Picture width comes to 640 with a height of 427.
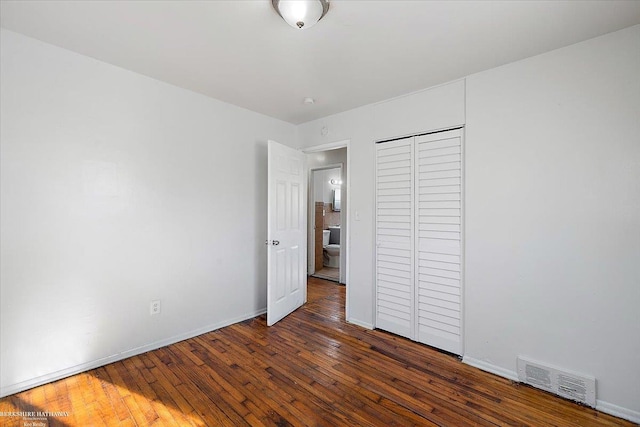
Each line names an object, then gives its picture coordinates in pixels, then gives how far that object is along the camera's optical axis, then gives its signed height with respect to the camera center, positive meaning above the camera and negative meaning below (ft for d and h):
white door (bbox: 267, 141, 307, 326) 10.18 -0.69
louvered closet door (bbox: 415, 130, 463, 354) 8.24 -0.74
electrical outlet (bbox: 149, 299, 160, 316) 8.37 -2.85
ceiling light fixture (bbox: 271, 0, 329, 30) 5.02 +3.73
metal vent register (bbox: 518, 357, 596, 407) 6.11 -3.77
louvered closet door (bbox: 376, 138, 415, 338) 9.24 -0.77
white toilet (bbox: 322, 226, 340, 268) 18.95 -2.21
